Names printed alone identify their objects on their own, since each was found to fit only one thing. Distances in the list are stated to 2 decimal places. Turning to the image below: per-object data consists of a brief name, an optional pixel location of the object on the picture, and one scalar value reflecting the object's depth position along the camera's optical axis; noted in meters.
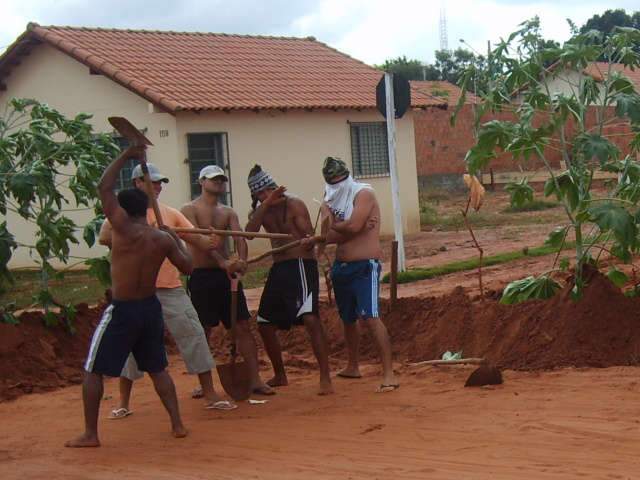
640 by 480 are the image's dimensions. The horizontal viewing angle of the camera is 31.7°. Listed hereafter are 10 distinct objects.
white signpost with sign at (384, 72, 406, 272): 14.27
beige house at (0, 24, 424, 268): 18.72
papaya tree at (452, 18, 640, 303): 8.47
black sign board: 14.51
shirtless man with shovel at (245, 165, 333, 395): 8.45
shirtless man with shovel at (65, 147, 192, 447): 7.05
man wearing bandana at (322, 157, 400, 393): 8.40
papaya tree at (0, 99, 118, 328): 9.39
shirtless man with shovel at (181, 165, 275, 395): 8.48
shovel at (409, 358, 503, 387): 8.16
